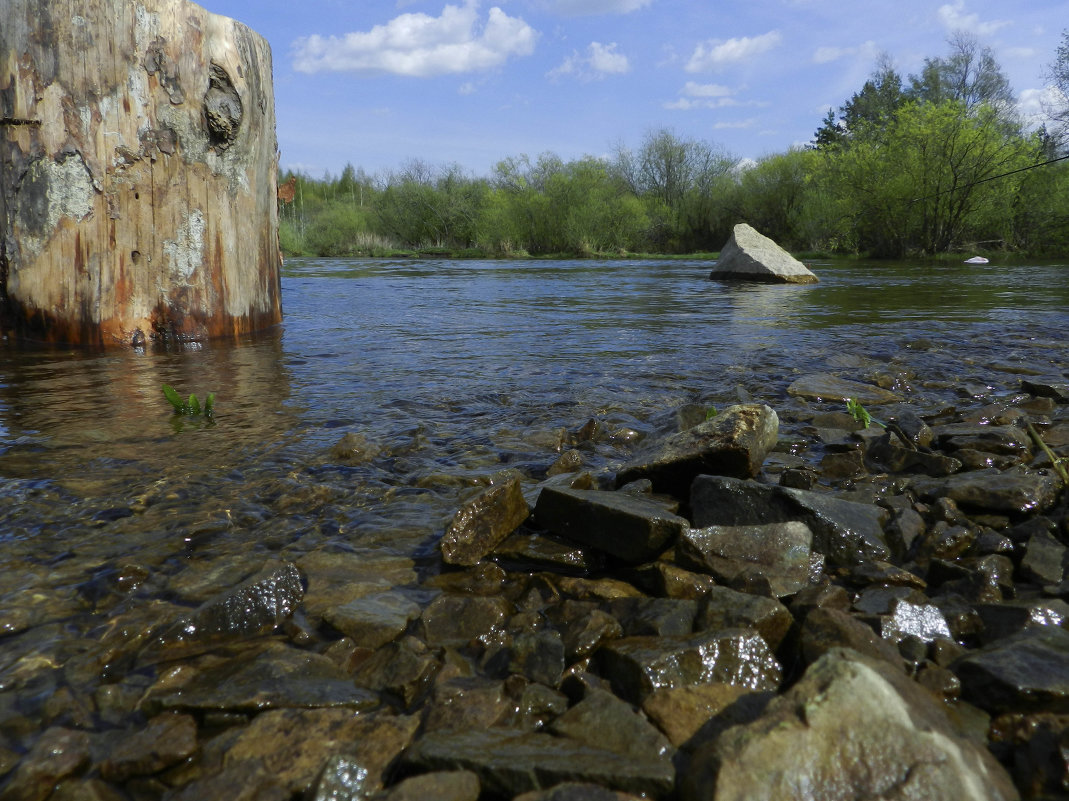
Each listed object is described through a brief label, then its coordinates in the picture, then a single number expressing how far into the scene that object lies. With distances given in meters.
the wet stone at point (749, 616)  0.43
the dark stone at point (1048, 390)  0.88
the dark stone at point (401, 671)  0.40
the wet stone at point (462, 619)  0.44
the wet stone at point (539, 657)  0.40
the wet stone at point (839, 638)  0.40
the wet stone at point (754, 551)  0.49
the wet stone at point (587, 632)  0.42
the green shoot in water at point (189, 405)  0.77
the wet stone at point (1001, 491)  0.56
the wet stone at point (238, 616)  0.42
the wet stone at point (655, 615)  0.43
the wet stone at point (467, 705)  0.37
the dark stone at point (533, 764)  0.32
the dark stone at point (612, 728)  0.35
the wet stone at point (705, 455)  0.59
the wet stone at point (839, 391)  0.91
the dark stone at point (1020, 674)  0.36
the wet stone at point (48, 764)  0.32
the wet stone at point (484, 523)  0.51
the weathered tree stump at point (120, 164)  0.99
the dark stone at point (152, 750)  0.34
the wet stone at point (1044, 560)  0.48
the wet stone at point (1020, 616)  0.42
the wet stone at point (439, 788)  0.31
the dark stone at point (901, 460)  0.65
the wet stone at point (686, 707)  0.37
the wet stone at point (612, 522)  0.50
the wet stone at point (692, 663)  0.39
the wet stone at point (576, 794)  0.31
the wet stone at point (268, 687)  0.38
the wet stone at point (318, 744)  0.34
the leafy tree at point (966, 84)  35.68
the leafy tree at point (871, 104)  43.82
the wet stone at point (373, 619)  0.43
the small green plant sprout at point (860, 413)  0.76
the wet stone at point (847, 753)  0.29
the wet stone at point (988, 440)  0.68
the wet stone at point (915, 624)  0.42
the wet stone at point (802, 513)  0.51
